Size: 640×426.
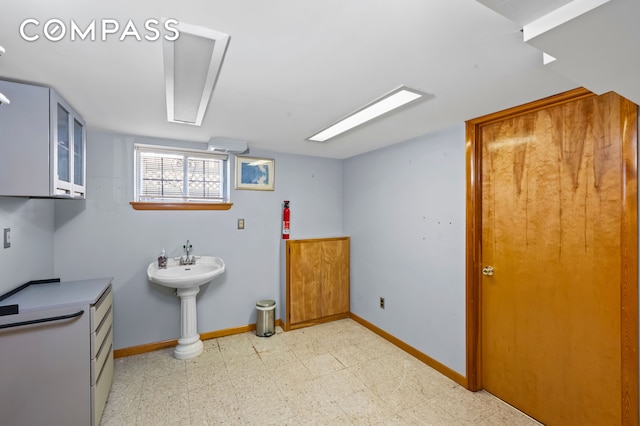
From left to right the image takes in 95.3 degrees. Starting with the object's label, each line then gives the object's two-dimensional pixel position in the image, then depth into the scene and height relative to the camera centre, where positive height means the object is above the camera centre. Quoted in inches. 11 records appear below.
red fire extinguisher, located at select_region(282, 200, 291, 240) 141.9 -4.0
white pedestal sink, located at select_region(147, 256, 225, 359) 110.7 -32.2
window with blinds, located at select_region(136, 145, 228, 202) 119.9 +16.8
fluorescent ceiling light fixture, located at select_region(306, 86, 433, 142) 72.4 +30.0
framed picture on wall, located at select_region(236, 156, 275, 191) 135.3 +19.3
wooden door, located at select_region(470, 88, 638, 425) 64.9 -12.4
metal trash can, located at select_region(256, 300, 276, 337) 132.0 -48.3
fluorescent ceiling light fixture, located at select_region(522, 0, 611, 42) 27.9 +19.9
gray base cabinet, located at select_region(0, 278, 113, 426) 64.1 -34.0
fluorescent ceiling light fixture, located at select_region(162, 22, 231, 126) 48.6 +29.9
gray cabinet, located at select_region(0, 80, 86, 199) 65.7 +16.9
